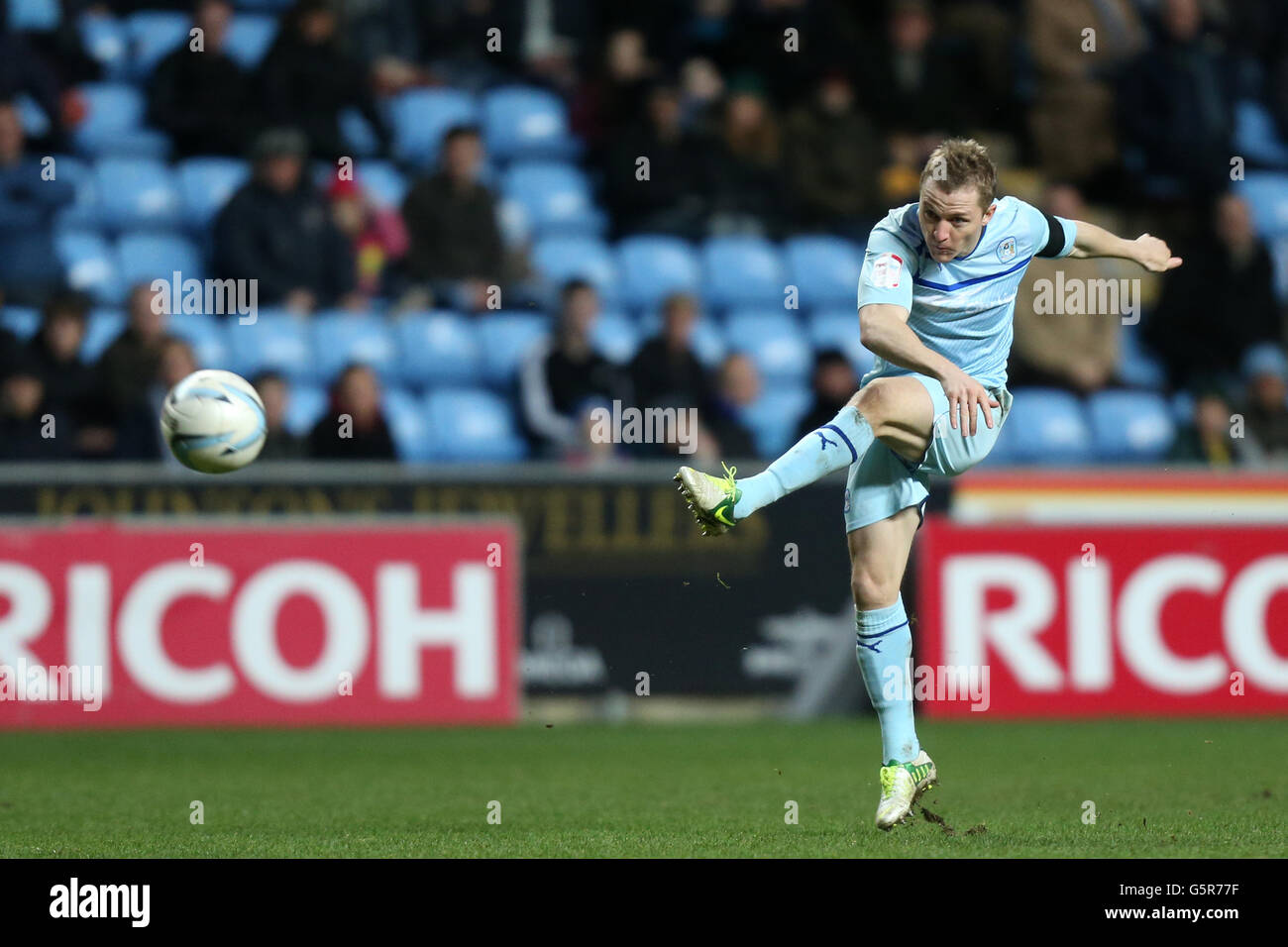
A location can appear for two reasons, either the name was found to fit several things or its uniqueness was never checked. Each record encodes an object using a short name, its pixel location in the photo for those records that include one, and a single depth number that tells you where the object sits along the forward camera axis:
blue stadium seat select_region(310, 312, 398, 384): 13.38
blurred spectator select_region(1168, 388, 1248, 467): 12.84
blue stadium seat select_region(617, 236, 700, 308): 14.39
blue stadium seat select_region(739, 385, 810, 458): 13.28
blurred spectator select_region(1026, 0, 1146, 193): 15.33
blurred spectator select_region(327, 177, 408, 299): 13.77
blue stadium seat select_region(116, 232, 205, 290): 13.70
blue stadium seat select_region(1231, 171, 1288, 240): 15.45
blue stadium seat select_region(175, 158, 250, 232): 14.12
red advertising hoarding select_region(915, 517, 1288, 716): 11.43
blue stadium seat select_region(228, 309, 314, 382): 13.24
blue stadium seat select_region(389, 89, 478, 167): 15.11
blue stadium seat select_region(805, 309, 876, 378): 13.91
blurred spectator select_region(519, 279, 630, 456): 12.48
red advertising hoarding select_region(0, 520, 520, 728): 10.95
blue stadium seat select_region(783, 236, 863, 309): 14.56
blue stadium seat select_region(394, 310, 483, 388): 13.57
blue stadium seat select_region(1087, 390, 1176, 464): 13.79
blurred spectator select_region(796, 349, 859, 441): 12.49
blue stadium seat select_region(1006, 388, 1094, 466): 13.71
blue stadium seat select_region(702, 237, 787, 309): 14.55
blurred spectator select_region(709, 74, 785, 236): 14.74
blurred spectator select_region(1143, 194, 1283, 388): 13.88
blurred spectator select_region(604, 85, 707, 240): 14.48
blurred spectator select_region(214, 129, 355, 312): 13.16
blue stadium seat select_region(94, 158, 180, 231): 14.12
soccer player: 6.31
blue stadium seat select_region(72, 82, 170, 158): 14.57
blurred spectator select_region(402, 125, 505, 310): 13.62
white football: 6.92
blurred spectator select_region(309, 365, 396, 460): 11.83
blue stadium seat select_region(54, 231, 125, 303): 13.64
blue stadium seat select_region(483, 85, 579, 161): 15.23
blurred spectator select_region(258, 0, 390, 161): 14.20
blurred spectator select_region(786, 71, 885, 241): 14.63
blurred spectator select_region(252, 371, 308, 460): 11.75
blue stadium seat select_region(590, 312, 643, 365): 13.58
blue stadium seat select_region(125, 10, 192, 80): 15.05
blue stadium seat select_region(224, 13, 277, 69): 14.93
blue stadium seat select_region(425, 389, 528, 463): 13.11
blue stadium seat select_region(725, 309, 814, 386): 14.04
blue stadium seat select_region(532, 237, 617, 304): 14.35
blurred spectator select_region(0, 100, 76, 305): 13.18
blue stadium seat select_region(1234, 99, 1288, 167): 15.98
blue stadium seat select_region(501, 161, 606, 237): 14.84
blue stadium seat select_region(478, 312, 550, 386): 13.63
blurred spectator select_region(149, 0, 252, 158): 14.15
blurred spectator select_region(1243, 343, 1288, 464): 12.99
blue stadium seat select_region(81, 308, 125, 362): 12.57
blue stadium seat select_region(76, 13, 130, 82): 15.05
